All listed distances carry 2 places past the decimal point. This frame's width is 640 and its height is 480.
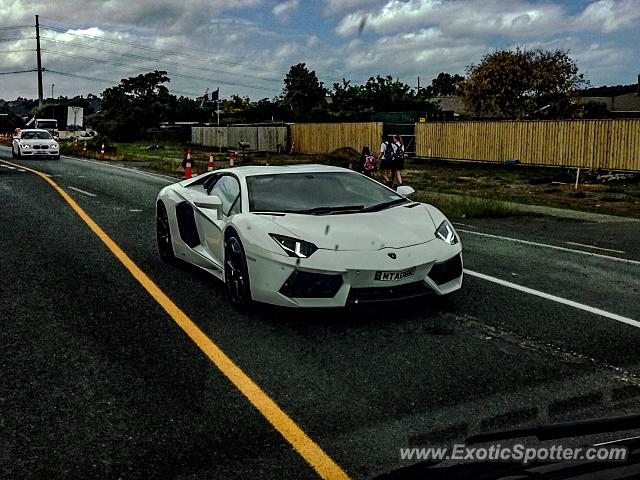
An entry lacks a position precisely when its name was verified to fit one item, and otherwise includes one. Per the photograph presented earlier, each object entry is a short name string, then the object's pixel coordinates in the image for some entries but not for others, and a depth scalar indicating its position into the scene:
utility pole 78.93
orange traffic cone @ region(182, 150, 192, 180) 21.44
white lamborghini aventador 5.73
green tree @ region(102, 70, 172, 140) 71.56
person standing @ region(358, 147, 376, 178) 20.52
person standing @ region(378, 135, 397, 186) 19.83
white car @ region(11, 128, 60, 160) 33.53
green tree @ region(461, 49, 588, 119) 48.31
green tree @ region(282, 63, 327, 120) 83.12
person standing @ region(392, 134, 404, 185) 19.83
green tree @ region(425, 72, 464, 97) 123.69
